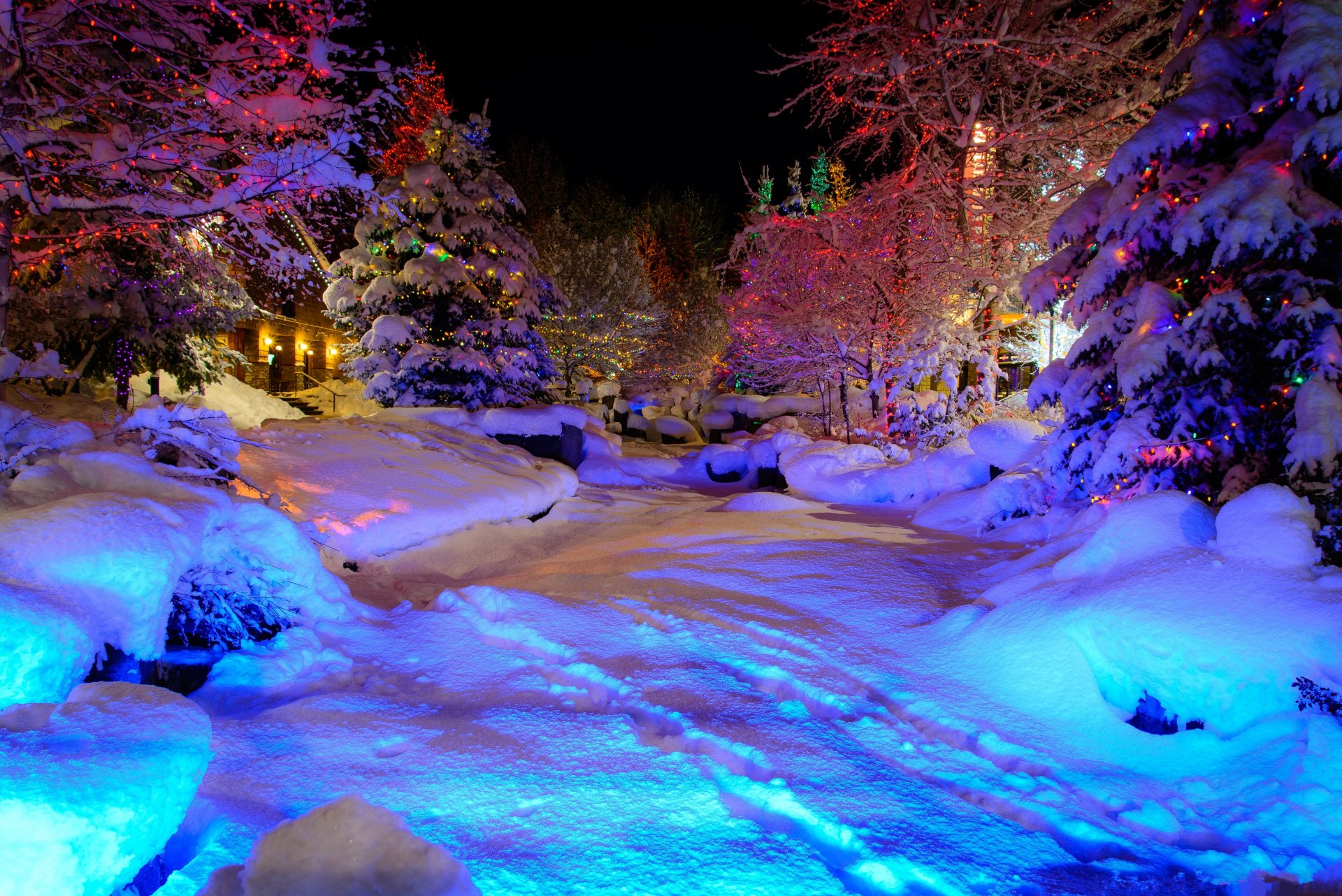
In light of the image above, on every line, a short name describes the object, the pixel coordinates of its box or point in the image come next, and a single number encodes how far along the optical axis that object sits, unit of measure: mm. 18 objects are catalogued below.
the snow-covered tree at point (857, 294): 12594
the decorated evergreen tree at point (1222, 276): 4230
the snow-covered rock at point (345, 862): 1597
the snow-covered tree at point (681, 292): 36500
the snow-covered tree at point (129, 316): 9695
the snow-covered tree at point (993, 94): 9180
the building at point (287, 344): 23938
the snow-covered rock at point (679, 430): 24984
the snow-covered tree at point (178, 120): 4422
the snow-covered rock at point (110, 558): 2402
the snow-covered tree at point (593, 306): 28172
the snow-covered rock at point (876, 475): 9297
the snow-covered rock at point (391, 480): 6062
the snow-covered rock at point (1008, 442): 8633
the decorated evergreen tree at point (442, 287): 13781
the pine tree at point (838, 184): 29469
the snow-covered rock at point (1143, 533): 3879
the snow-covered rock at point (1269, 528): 3303
